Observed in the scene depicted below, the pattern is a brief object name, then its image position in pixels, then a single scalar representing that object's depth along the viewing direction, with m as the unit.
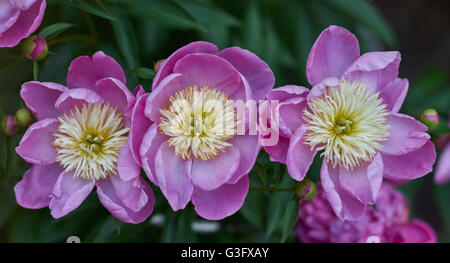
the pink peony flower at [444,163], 1.19
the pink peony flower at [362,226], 1.06
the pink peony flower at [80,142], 0.95
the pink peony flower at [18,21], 0.95
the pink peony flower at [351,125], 0.95
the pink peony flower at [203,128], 0.95
